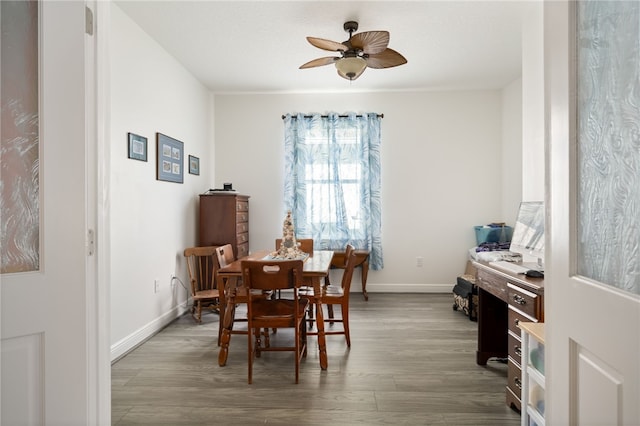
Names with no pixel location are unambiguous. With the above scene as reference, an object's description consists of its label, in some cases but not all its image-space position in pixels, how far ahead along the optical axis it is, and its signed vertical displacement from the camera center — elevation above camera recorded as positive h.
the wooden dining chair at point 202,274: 4.03 -0.69
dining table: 2.71 -0.64
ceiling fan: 2.76 +1.33
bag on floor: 3.89 -0.93
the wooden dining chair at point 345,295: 3.01 -0.70
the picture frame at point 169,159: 3.66 +0.61
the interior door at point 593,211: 0.78 +0.01
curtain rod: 5.11 +1.40
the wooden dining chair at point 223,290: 2.88 -0.64
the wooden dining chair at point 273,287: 2.43 -0.49
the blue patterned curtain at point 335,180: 5.09 +0.49
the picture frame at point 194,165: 4.49 +0.64
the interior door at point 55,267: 1.06 -0.16
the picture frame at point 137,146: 3.15 +0.62
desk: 1.89 -0.65
